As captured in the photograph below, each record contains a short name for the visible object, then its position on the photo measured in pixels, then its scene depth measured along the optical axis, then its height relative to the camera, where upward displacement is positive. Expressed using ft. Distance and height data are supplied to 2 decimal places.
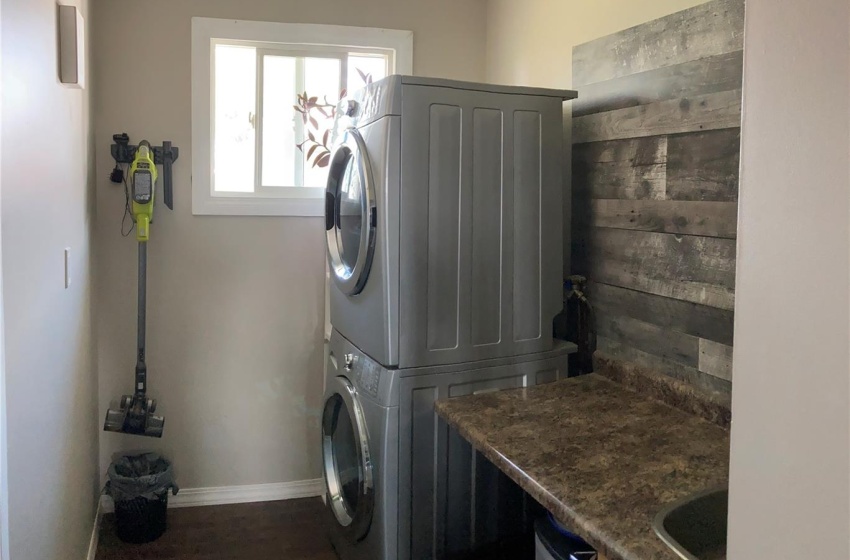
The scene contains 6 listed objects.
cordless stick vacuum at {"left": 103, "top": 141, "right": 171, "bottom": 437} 8.82 -1.25
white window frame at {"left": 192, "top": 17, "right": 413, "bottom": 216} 9.43 +2.25
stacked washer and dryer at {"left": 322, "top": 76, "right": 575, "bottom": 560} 6.53 -0.50
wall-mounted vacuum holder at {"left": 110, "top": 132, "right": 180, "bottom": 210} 9.12 +0.93
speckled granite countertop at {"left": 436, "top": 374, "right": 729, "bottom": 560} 4.24 -1.65
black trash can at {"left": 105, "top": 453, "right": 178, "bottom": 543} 8.87 -3.46
